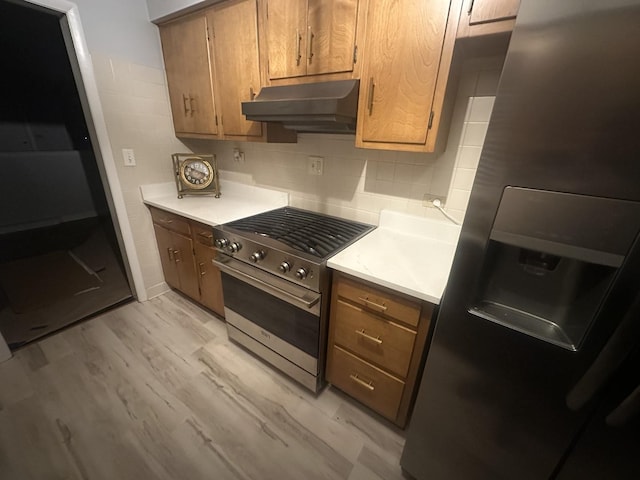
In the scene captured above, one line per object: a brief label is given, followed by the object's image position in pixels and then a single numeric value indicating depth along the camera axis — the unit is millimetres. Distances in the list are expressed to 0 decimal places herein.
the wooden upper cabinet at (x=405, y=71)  926
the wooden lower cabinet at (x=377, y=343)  1034
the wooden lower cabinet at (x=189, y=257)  1747
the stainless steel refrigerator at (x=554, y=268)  515
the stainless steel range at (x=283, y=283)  1196
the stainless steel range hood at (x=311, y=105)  1093
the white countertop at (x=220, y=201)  1693
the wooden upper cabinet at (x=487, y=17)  798
